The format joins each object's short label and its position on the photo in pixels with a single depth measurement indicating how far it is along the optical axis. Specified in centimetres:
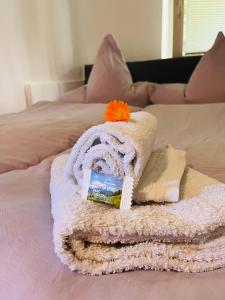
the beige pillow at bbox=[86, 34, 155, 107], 194
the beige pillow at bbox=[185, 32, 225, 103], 176
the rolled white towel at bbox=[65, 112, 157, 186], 51
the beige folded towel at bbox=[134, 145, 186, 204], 53
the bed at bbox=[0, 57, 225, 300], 42
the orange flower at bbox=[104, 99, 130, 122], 64
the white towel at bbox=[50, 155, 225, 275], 44
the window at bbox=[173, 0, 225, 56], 213
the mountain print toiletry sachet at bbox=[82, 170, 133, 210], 50
